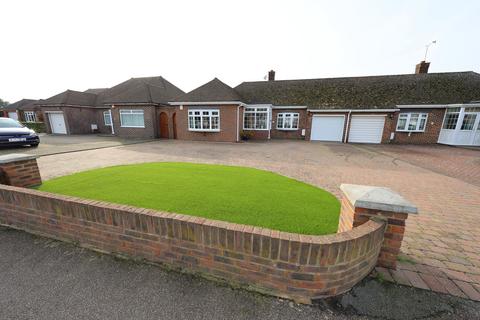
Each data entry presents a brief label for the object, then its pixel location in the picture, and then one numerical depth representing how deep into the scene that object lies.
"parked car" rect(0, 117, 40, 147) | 9.37
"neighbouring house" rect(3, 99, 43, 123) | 28.01
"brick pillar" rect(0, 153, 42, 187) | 3.52
